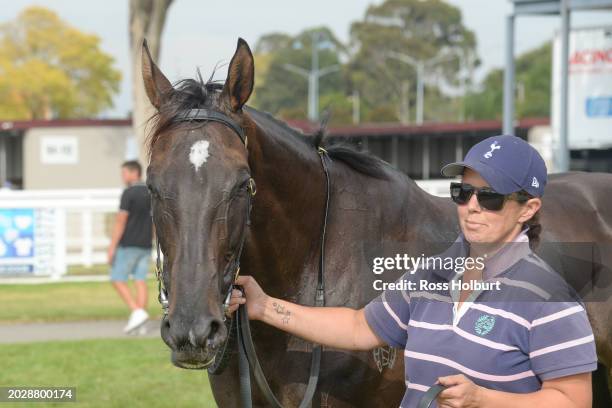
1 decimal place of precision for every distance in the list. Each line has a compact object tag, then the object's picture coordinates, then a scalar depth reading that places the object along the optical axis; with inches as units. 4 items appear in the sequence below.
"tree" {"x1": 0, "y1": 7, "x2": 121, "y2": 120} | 2512.3
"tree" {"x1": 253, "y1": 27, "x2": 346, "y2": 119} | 3435.0
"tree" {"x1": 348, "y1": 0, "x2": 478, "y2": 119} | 3139.8
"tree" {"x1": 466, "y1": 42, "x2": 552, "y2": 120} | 2723.9
